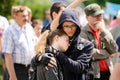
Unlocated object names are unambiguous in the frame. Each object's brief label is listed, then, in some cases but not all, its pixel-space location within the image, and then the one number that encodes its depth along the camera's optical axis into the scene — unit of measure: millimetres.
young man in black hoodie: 6695
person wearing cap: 7988
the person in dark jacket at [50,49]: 6375
